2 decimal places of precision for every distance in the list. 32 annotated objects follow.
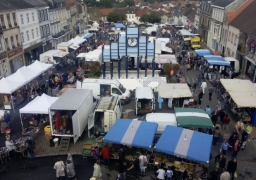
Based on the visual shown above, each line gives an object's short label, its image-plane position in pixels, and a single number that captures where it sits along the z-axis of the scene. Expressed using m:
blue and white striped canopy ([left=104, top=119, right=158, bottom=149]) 13.02
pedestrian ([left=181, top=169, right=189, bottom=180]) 11.73
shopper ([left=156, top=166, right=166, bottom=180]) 12.04
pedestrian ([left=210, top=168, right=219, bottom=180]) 11.86
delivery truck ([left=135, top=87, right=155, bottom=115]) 19.66
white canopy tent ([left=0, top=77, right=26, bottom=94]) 20.61
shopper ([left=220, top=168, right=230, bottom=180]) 11.44
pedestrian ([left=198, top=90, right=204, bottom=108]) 21.48
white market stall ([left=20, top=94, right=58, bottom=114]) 17.33
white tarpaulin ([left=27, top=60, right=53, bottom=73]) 26.47
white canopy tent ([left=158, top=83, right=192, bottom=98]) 20.48
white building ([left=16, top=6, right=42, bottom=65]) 34.09
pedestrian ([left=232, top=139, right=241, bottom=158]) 14.18
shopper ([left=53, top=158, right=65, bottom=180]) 12.20
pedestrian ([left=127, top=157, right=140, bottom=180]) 12.41
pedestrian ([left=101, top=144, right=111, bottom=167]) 13.42
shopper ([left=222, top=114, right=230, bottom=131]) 17.34
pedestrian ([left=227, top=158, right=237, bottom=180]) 12.28
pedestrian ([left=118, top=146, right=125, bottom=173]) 12.70
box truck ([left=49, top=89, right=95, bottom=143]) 15.11
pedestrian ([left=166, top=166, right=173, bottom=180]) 12.02
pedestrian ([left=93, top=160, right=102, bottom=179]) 11.88
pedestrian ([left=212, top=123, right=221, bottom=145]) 15.82
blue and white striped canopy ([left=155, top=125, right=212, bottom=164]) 12.02
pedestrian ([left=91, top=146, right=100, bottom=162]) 13.59
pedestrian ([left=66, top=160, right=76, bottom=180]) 12.52
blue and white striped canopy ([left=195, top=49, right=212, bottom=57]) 33.51
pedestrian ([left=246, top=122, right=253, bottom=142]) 16.44
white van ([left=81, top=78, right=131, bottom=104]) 21.45
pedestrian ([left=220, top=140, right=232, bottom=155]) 14.30
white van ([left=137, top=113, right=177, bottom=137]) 15.82
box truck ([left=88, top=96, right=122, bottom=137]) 15.87
